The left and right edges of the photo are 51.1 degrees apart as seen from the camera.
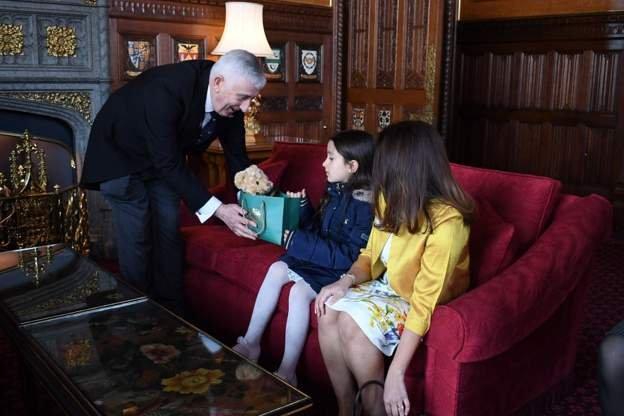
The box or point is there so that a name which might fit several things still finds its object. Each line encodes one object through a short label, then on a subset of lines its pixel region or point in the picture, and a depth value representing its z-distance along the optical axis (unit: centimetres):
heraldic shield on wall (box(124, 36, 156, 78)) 421
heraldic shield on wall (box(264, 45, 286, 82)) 504
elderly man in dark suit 256
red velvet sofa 184
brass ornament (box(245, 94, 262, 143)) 458
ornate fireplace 379
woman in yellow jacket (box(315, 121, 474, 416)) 187
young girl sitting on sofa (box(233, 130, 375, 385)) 234
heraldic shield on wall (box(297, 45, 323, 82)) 524
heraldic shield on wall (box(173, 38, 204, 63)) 444
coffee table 154
